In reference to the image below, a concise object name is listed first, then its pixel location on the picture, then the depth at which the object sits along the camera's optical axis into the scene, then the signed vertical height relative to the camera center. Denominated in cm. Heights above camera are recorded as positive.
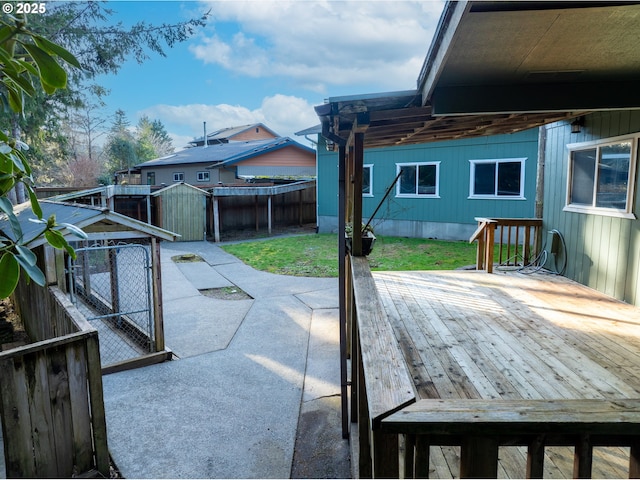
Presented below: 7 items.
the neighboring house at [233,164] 2139 +125
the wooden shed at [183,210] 1428 -73
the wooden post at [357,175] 362 +10
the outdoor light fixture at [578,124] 612 +88
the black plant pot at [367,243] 413 -53
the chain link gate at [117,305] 529 -196
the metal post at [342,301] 342 -97
